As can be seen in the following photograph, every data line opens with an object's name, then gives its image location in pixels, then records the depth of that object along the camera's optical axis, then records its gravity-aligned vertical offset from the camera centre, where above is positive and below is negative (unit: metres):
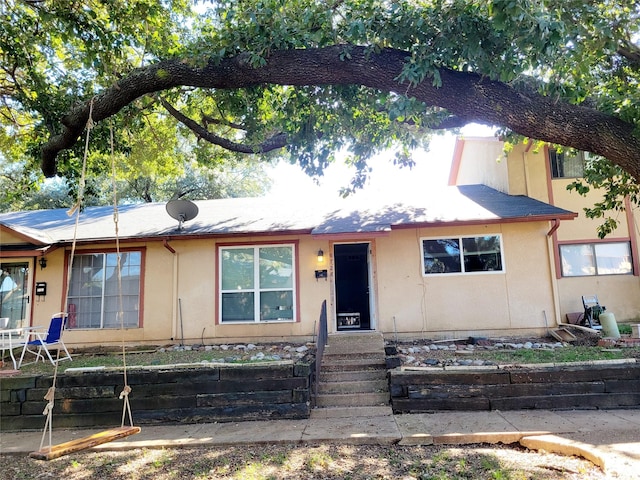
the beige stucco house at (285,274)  9.18 +0.58
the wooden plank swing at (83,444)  3.44 -1.24
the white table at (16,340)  7.23 -0.63
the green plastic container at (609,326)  8.94 -0.83
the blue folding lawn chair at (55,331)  7.52 -0.44
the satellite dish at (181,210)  9.84 +2.21
